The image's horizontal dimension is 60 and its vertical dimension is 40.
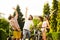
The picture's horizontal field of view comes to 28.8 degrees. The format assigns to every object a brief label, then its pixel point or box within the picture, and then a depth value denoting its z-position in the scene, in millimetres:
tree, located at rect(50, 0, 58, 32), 15370
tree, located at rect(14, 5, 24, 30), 28739
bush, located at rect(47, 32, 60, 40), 8811
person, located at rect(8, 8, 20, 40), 6033
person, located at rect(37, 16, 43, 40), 6701
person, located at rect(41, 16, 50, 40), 6551
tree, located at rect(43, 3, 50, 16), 22727
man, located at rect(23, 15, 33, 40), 6217
